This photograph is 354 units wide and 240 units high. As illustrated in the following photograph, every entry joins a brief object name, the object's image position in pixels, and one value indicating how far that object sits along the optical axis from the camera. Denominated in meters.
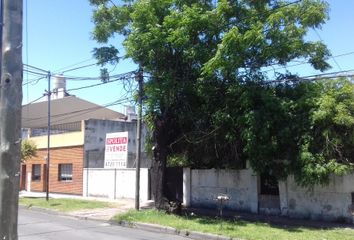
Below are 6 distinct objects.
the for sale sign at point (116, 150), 27.28
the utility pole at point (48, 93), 26.09
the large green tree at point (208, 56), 16.88
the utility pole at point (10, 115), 3.52
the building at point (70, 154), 32.25
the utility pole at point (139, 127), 19.48
